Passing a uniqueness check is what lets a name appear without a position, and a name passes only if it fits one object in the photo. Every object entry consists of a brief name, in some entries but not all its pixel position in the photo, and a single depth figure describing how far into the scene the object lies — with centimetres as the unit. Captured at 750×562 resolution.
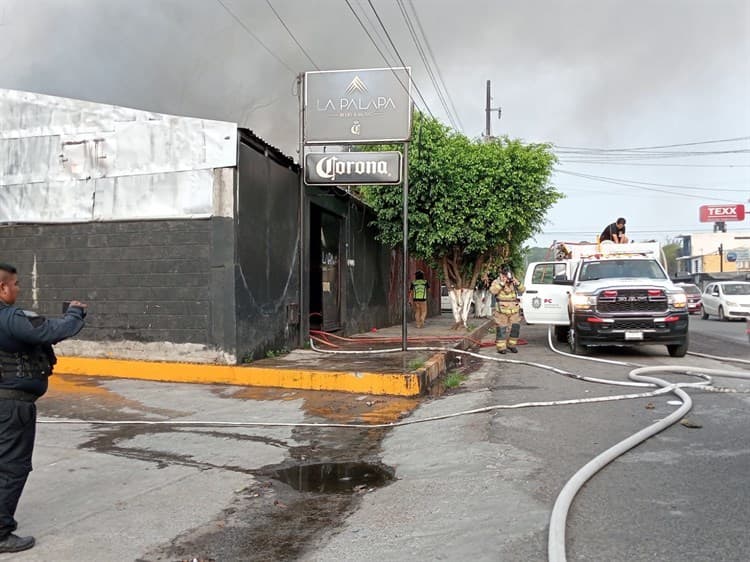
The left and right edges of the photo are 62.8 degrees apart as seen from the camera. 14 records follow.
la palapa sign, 1048
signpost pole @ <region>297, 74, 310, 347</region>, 1092
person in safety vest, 1753
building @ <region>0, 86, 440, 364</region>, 930
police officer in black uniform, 347
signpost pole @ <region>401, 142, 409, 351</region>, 1030
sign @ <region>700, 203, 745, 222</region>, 8119
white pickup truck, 1065
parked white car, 2317
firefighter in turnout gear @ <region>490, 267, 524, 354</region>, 1198
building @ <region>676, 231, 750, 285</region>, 6919
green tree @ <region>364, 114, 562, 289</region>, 1452
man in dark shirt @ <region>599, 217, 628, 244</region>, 1369
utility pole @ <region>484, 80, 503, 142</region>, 3569
